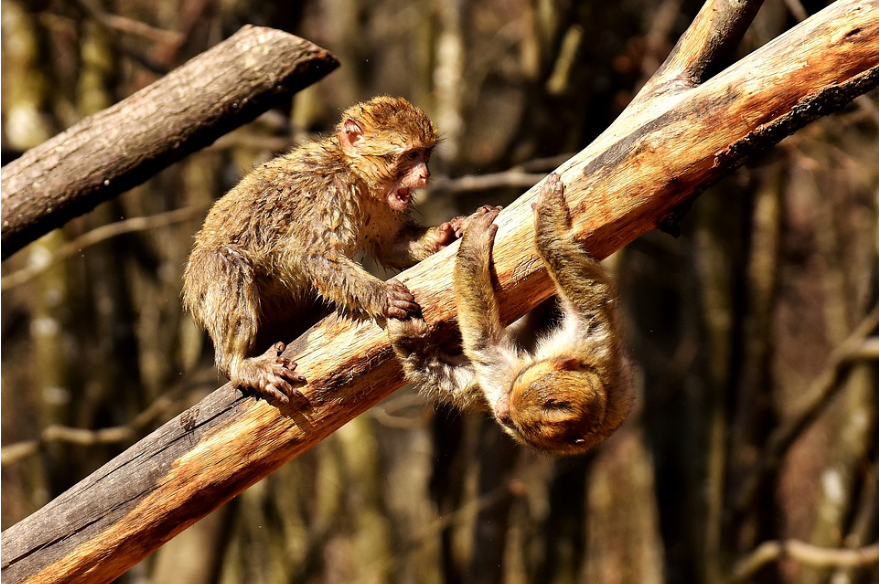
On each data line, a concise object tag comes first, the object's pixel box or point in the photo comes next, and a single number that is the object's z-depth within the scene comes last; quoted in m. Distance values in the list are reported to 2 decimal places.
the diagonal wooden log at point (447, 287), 7.74
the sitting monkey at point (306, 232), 9.83
